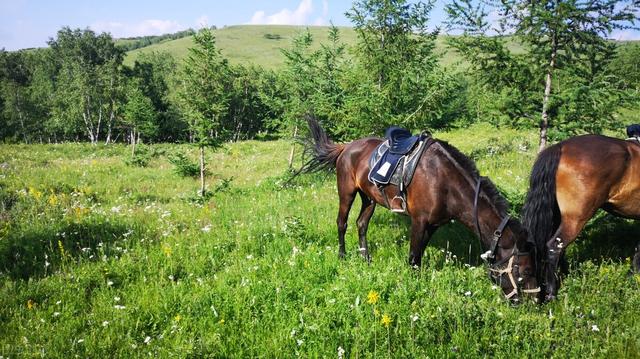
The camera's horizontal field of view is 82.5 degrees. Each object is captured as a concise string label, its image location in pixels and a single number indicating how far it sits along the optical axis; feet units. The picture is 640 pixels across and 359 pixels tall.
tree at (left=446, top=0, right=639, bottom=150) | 22.58
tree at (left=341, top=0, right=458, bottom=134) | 32.45
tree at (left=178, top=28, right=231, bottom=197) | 44.52
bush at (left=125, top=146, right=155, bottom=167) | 77.17
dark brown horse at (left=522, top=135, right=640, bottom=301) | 18.01
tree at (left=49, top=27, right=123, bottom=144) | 162.61
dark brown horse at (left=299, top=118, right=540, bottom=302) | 15.75
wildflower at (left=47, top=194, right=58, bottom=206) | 33.34
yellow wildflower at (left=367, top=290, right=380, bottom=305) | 14.43
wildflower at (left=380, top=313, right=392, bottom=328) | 13.53
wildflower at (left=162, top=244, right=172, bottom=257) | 21.93
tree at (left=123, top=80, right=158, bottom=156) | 99.71
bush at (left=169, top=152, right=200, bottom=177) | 62.59
